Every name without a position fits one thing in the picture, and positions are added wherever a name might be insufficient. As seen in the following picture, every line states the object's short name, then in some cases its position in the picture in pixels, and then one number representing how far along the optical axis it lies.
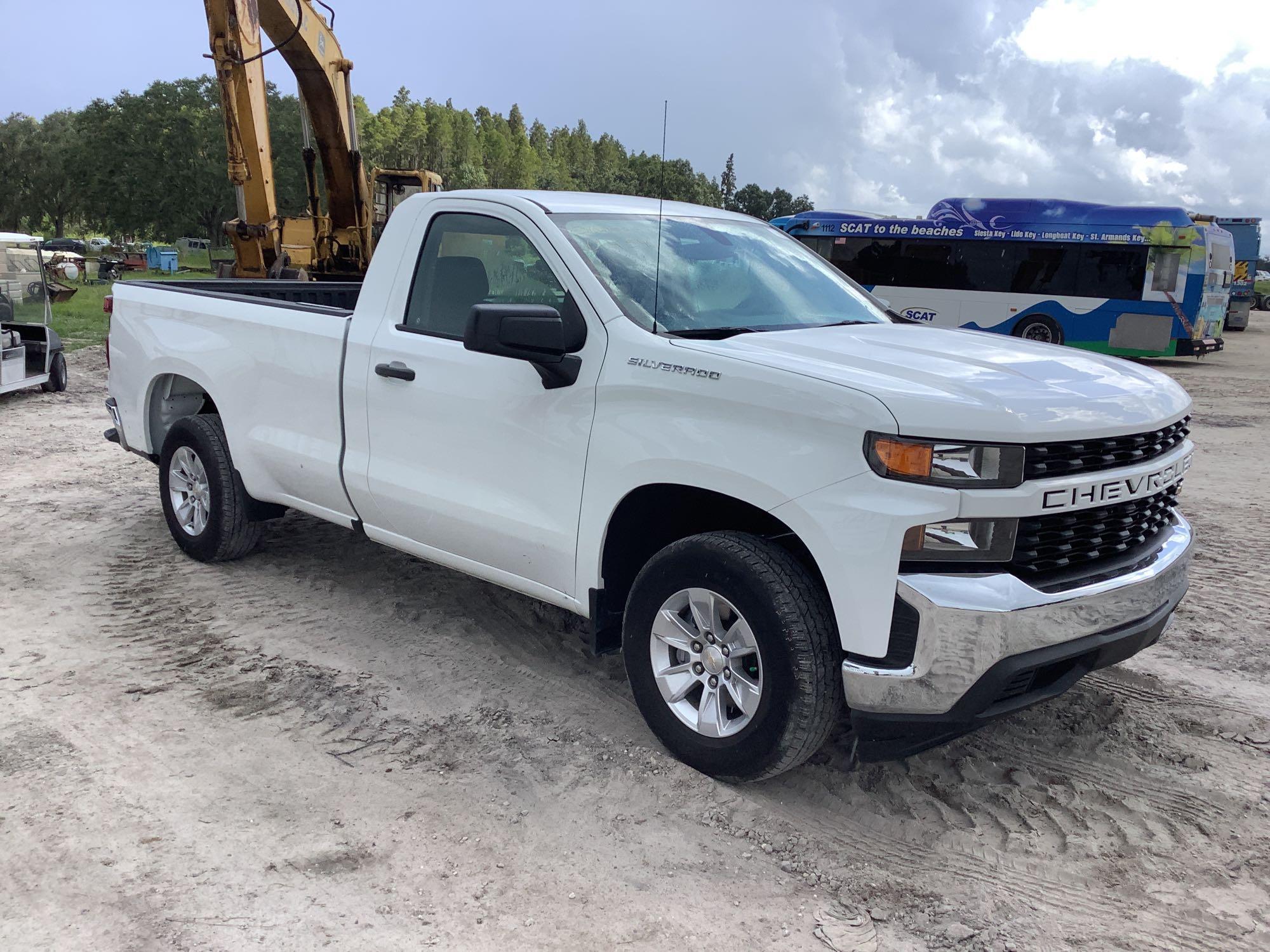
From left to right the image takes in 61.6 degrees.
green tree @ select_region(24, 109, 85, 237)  61.50
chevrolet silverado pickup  3.11
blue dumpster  46.34
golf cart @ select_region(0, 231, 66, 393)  12.16
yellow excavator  12.20
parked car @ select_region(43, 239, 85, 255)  54.38
